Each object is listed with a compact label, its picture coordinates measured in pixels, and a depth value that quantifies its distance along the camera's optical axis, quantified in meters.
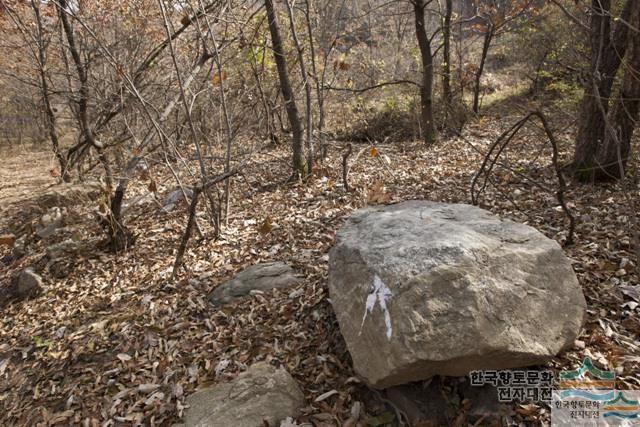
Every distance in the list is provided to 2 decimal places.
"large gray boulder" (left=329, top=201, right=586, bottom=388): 1.80
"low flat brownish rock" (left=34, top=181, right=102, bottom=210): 6.11
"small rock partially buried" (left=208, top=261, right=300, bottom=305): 3.21
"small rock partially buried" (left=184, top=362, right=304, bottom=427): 2.20
